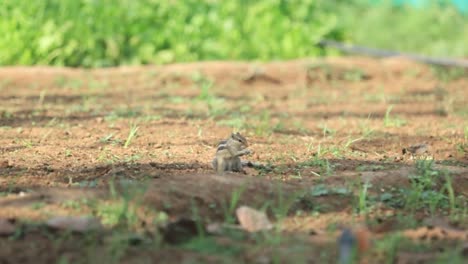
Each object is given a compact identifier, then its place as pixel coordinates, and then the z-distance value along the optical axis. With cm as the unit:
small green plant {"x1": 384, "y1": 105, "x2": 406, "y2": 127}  1266
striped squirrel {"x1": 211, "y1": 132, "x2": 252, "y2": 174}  848
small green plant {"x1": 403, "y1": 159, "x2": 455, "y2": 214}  769
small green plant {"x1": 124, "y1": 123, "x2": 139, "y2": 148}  993
